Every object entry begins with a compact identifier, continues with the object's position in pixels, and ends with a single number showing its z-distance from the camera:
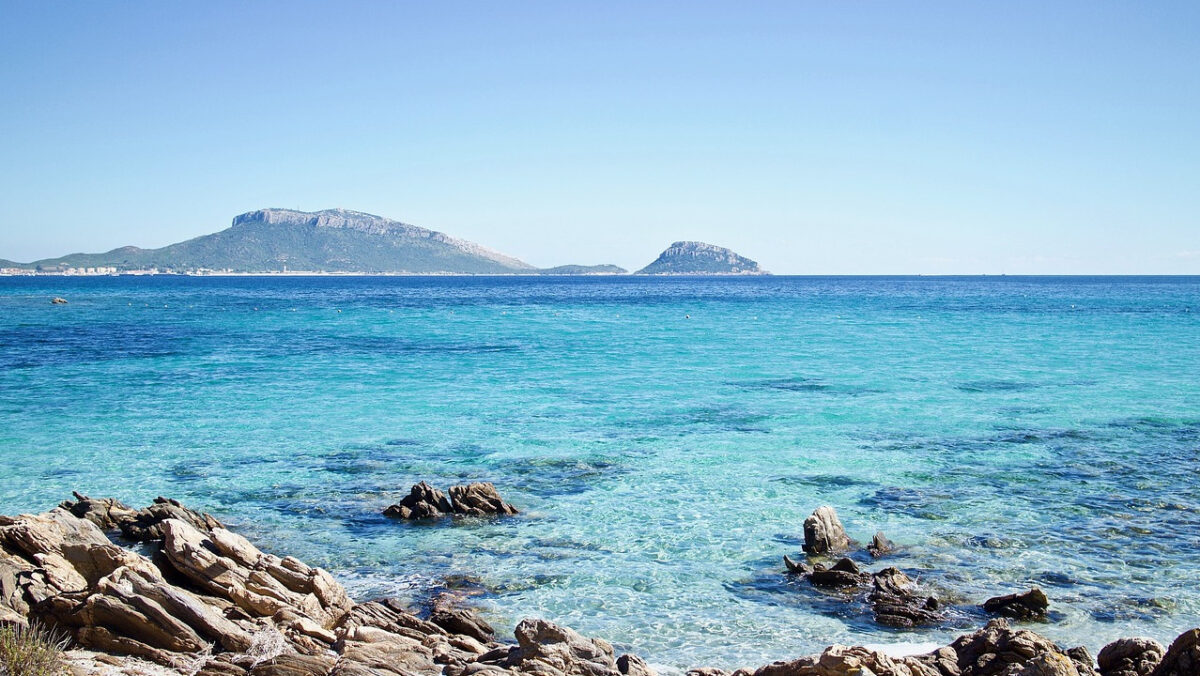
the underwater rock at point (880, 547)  13.77
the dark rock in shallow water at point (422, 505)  15.70
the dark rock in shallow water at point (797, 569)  12.93
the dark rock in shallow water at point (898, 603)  11.16
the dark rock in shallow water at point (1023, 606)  11.20
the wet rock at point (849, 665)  8.28
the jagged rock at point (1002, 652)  8.77
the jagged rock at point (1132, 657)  8.89
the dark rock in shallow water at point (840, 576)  12.41
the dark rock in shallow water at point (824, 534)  13.73
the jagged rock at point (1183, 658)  8.23
